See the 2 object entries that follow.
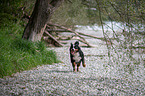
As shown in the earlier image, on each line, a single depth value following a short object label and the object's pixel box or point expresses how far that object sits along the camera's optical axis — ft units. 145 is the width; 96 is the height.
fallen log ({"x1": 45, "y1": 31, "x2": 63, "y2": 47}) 78.95
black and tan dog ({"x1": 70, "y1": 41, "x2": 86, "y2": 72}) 37.96
